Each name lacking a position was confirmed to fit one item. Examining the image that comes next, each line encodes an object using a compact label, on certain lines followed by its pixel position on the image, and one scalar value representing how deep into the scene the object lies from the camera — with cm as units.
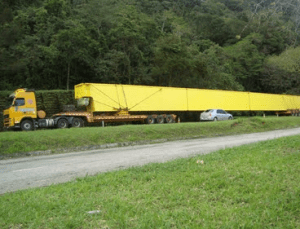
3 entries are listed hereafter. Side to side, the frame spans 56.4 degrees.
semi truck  2002
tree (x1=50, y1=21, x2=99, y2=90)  2831
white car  2852
